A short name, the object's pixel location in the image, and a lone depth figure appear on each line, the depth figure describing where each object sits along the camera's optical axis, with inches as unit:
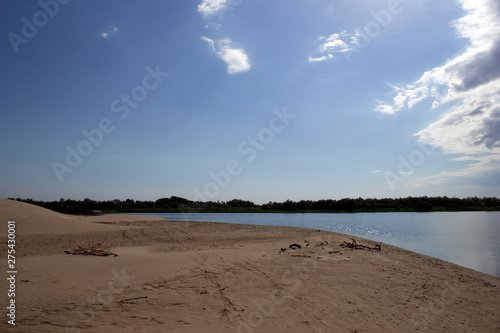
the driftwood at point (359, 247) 511.8
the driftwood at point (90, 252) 411.8
